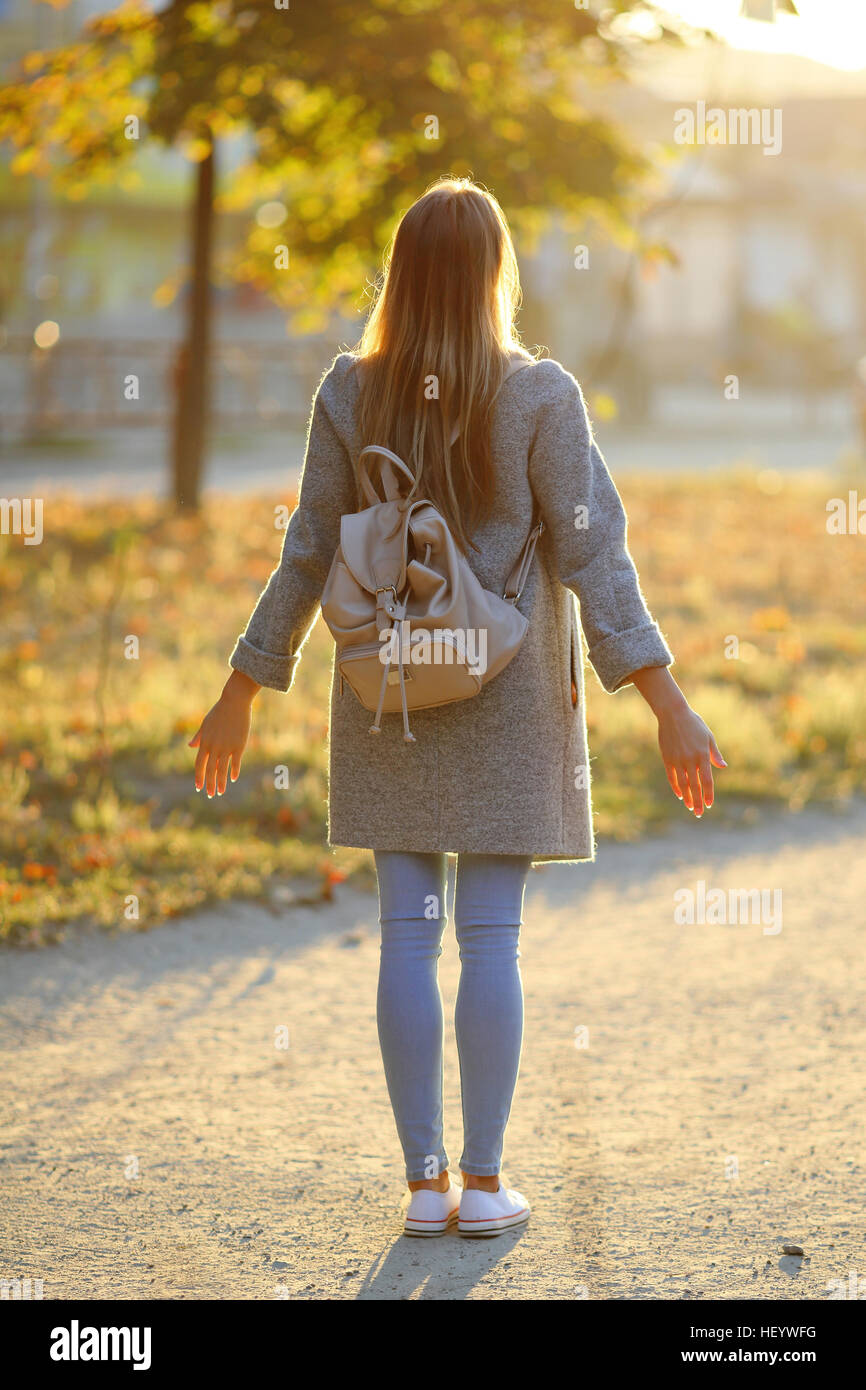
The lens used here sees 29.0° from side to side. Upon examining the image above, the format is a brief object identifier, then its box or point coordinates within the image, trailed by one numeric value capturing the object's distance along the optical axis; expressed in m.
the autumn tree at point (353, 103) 8.44
